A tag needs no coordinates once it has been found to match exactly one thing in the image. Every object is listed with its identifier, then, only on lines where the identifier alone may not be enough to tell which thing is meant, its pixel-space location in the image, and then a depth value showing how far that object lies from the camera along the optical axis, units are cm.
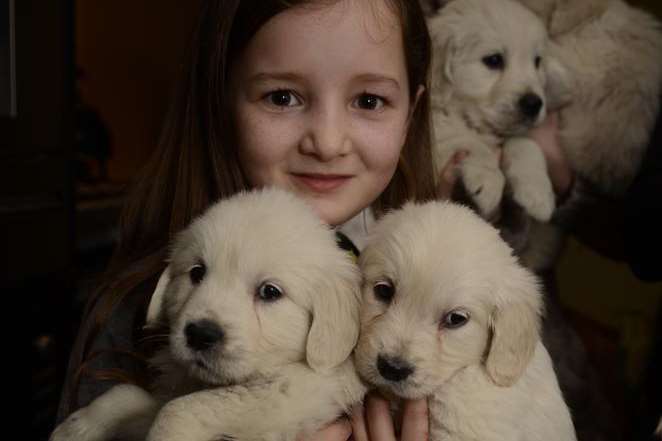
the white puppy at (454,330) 44
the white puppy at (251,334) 43
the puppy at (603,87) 81
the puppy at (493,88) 76
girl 52
